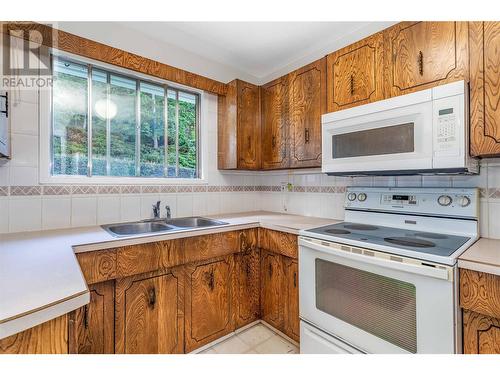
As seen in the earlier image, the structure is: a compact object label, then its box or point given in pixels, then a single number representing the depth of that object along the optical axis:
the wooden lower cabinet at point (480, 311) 0.96
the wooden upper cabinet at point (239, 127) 2.30
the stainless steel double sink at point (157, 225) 1.82
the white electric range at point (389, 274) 1.06
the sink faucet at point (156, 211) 2.02
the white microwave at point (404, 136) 1.21
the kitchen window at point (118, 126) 1.76
